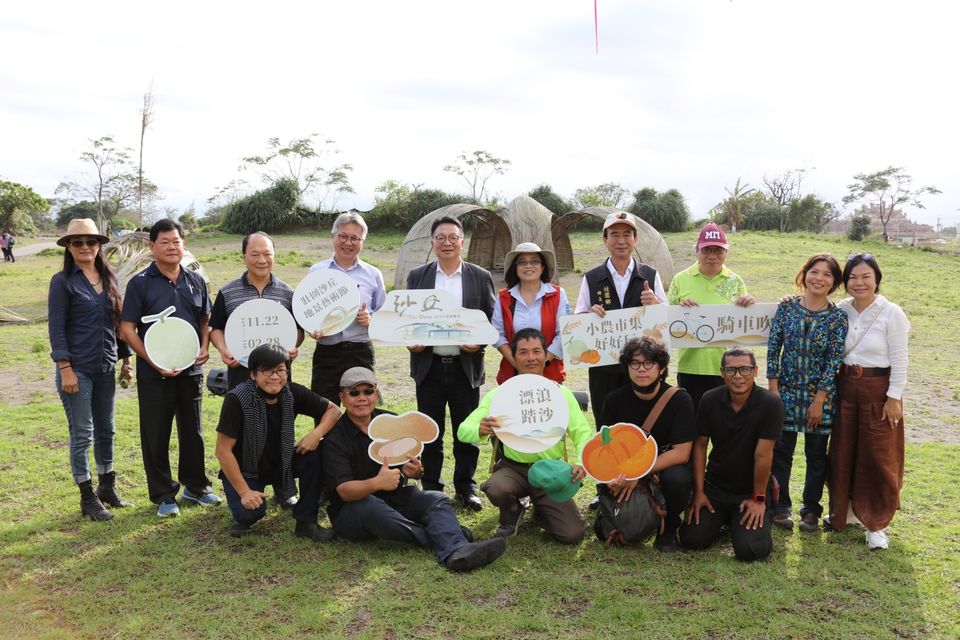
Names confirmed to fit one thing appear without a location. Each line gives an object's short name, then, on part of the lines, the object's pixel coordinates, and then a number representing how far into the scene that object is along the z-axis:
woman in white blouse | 3.90
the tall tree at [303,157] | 39.88
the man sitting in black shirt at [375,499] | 3.72
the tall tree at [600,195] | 39.34
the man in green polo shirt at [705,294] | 4.37
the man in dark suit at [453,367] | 4.45
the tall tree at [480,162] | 40.28
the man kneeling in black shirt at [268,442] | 3.95
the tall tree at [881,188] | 39.00
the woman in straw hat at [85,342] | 4.23
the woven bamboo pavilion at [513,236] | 15.00
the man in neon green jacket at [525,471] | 3.94
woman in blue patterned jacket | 4.04
